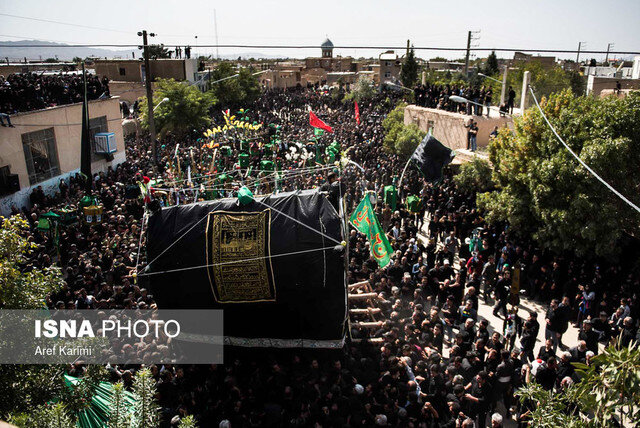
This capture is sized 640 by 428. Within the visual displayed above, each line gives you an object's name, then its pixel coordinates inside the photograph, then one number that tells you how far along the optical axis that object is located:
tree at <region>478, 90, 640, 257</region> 11.53
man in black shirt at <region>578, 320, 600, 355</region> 8.52
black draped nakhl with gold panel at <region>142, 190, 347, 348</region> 8.52
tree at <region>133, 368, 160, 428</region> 3.73
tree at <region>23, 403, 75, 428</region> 3.62
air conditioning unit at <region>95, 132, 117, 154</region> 26.41
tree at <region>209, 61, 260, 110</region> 49.66
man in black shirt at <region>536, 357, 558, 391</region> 7.57
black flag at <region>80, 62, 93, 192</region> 18.75
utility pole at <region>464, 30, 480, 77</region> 31.81
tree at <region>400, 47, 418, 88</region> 49.50
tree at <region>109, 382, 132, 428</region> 3.58
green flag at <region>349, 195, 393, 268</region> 10.21
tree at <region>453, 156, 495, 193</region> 16.56
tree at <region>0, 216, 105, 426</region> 4.53
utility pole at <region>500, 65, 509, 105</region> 24.41
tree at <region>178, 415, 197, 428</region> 3.44
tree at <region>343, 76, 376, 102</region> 48.74
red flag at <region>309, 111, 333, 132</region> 21.69
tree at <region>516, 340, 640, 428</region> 3.62
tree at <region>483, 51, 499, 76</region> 57.33
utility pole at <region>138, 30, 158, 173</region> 19.60
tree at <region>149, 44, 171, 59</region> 71.92
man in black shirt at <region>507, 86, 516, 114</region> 22.27
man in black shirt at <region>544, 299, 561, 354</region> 9.48
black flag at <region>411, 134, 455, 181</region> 17.44
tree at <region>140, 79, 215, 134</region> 33.50
